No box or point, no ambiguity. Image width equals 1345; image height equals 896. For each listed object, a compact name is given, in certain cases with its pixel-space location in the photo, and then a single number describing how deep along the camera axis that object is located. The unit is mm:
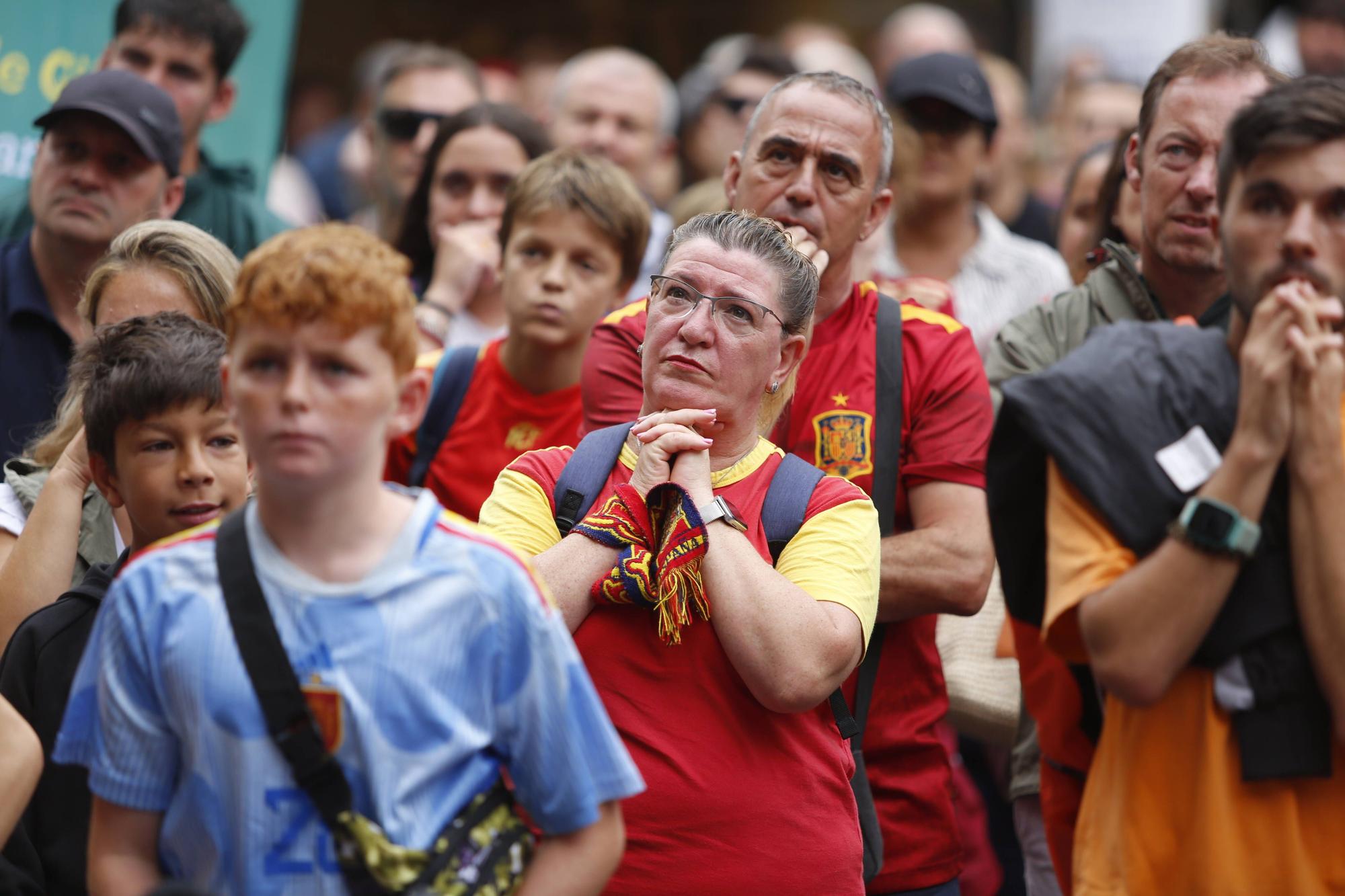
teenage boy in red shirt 8391
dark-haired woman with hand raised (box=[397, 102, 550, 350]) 10336
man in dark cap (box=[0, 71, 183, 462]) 8914
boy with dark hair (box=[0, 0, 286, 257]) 10508
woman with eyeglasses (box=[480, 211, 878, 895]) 5594
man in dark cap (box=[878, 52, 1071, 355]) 11750
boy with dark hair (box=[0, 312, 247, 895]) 5871
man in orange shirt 4984
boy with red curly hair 4414
